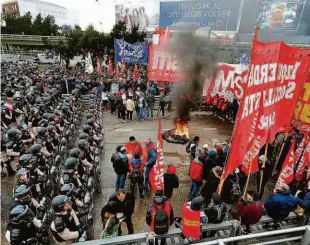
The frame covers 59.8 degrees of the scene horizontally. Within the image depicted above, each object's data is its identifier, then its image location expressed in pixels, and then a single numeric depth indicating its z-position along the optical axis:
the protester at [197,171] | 6.30
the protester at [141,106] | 13.62
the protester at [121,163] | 6.50
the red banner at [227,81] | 11.10
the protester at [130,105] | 13.45
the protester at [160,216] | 4.02
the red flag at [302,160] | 6.26
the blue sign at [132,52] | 14.80
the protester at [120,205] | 4.53
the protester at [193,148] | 7.68
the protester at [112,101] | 15.00
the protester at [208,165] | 6.57
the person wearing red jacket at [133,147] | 7.16
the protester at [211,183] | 5.66
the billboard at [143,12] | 53.44
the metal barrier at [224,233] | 3.64
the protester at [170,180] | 6.04
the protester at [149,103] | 14.22
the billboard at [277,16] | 25.12
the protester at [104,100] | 15.26
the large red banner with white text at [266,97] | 3.94
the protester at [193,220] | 3.94
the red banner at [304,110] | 6.24
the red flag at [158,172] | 5.78
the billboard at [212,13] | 25.70
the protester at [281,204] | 4.55
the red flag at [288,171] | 5.80
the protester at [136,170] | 6.74
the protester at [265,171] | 6.92
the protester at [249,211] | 4.42
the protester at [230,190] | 5.74
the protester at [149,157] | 6.86
